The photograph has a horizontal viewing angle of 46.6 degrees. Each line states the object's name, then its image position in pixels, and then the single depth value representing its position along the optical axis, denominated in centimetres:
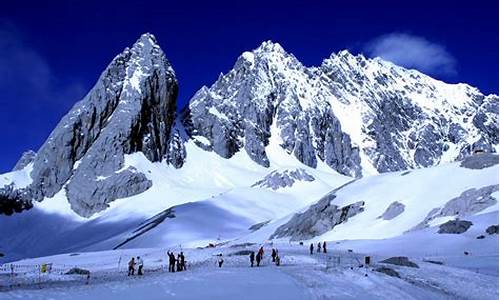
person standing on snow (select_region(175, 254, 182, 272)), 4431
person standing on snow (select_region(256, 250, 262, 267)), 4780
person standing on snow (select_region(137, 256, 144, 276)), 4285
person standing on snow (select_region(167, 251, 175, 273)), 4400
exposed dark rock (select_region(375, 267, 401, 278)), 4300
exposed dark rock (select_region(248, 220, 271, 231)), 12612
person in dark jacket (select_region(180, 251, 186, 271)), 4410
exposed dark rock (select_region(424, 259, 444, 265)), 5388
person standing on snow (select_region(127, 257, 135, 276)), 4350
